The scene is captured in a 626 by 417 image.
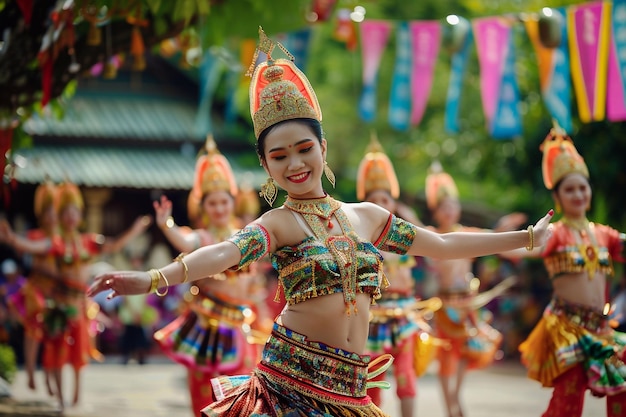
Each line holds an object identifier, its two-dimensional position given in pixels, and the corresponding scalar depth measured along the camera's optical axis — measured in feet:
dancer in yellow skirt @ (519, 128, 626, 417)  39.38
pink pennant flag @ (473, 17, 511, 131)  66.87
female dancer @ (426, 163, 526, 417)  59.66
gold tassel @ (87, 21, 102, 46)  42.96
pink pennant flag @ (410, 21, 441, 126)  69.88
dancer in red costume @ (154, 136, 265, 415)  46.84
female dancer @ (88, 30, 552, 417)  26.67
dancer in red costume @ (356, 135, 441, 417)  48.81
